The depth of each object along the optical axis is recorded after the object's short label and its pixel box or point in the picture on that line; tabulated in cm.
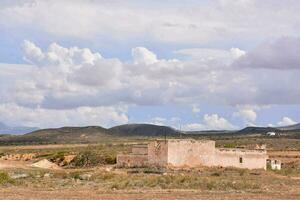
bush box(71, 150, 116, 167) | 7806
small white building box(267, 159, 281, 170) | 7144
